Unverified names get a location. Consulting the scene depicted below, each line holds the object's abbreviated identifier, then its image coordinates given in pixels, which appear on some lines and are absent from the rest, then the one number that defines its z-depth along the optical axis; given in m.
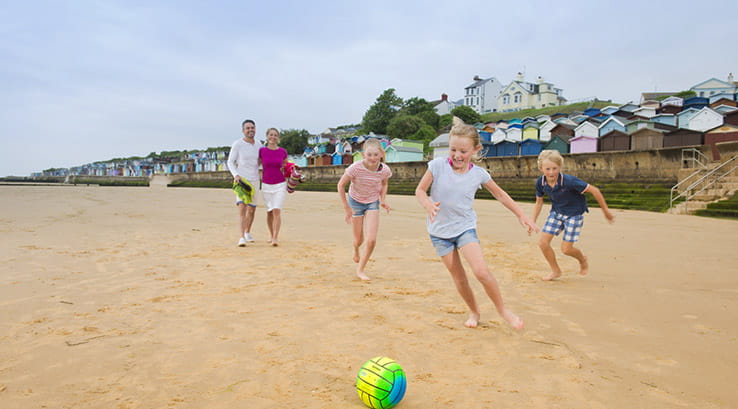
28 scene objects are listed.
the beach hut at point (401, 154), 46.44
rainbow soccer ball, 2.22
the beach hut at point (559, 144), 34.47
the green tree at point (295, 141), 76.38
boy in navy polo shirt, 5.29
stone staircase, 14.77
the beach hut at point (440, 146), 42.12
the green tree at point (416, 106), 76.06
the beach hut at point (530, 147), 35.16
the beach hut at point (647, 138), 26.66
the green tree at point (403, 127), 62.38
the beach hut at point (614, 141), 28.73
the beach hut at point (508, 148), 35.72
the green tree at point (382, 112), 74.06
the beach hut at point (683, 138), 25.44
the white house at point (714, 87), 60.00
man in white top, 7.84
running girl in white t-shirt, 3.54
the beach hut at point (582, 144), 32.25
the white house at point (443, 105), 96.69
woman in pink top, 7.86
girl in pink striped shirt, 5.43
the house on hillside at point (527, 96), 90.75
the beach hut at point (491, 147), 37.09
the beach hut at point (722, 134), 24.49
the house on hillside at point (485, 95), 99.75
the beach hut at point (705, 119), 32.03
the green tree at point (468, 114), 71.46
